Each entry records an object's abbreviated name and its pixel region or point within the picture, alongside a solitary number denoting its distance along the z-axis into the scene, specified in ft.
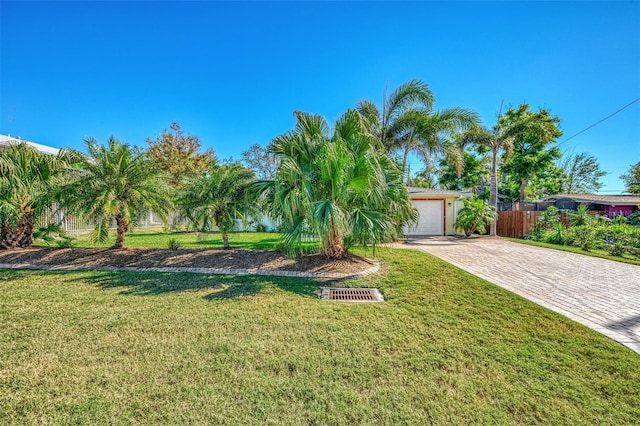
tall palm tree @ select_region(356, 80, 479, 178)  39.93
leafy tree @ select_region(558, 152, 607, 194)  126.41
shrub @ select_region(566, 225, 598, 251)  34.73
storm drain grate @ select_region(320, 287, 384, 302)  15.66
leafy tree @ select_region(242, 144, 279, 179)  106.73
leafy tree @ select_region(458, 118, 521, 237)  47.01
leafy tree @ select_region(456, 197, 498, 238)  45.11
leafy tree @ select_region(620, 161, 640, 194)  88.14
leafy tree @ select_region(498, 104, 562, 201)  57.62
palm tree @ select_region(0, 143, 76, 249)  23.61
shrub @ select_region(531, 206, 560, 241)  44.98
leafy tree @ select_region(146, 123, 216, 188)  69.82
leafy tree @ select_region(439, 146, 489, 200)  75.56
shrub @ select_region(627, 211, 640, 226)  43.76
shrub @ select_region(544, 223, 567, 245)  40.28
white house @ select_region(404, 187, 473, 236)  50.85
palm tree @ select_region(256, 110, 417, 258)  18.67
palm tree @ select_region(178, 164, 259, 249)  24.12
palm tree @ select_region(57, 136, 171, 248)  21.59
